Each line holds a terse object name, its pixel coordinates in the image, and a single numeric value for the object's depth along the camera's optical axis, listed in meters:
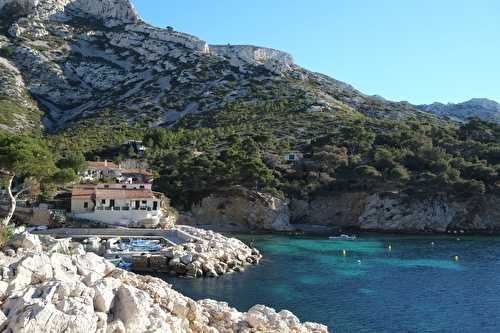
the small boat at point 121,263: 36.43
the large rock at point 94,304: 13.73
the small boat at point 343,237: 56.20
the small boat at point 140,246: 40.13
